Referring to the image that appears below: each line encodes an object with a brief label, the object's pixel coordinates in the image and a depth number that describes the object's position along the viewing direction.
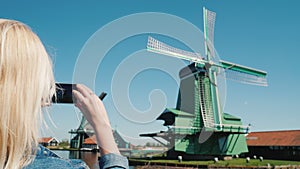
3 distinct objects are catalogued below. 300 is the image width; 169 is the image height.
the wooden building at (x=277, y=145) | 23.56
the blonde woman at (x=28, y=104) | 0.57
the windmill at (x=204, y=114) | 20.52
